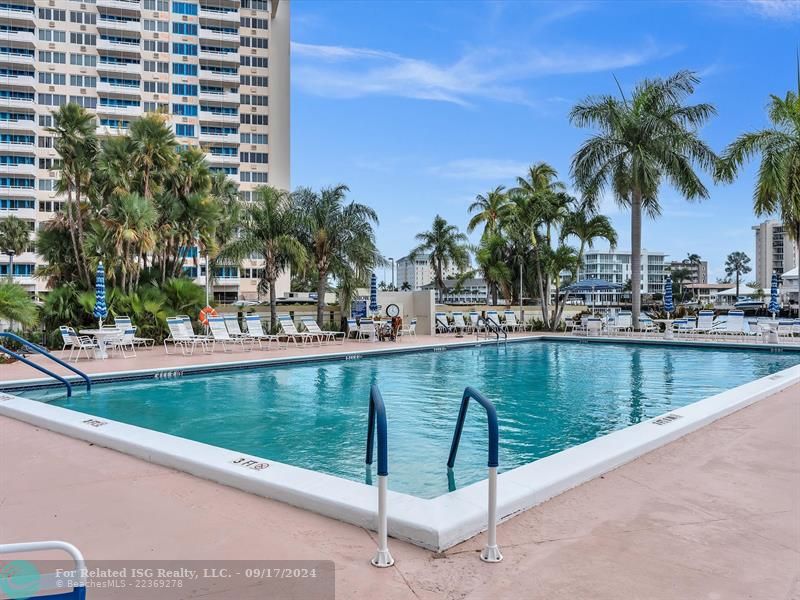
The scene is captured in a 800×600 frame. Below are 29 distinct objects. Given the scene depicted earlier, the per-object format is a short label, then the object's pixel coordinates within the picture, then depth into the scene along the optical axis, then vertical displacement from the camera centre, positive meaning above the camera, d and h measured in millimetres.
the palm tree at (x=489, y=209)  44219 +5859
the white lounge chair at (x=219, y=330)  17922 -1192
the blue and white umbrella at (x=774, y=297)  22503 -487
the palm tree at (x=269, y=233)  23562 +2261
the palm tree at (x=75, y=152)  20312 +4842
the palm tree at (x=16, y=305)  15195 -337
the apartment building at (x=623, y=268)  142750 +4496
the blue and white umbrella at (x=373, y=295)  23469 -249
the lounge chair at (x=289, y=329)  20453 -1349
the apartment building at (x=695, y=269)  136750 +4363
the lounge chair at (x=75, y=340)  15594 -1277
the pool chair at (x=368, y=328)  21641 -1418
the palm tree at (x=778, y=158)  20703 +4490
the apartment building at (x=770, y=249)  133625 +8036
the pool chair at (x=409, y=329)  24375 -1709
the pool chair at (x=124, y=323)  17656 -938
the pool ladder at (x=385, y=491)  3441 -1179
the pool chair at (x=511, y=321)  27406 -1536
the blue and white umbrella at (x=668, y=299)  24122 -531
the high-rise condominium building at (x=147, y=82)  58719 +21640
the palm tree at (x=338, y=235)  24031 +2182
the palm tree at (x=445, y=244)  50688 +3756
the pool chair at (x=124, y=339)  16250 -1315
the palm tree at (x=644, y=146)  23969 +5642
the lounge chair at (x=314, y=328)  21452 -1383
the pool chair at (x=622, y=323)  25328 -1559
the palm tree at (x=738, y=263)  141250 +5195
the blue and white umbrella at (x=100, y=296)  17156 -130
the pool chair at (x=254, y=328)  19109 -1226
